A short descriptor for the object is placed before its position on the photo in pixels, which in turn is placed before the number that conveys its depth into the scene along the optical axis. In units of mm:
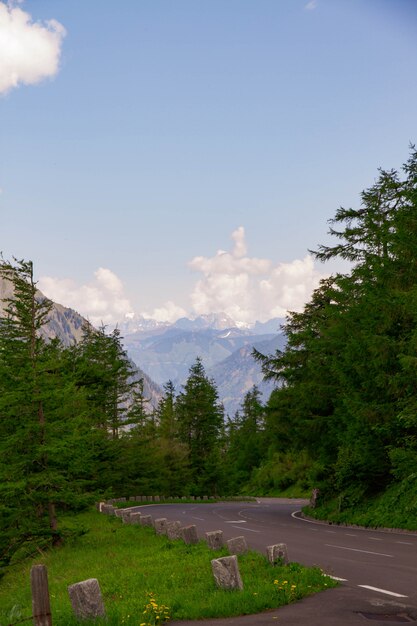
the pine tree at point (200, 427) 76062
